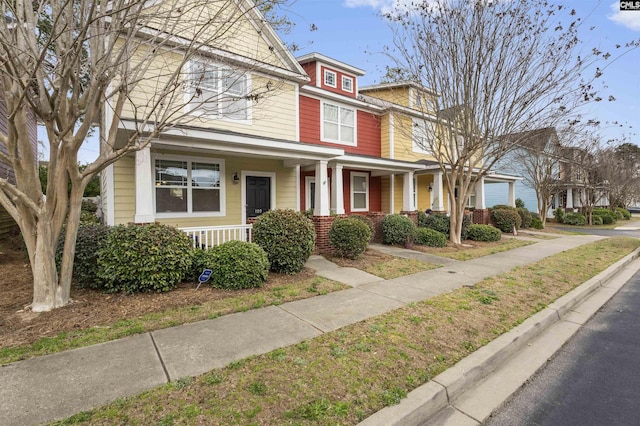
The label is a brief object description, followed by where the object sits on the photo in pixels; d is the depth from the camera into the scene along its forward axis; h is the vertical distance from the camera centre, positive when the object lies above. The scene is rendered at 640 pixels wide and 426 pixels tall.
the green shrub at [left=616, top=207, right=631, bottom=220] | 29.39 -0.97
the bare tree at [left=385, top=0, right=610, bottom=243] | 8.59 +4.13
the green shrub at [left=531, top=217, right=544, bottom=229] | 18.32 -1.21
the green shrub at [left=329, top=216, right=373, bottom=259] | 8.06 -0.84
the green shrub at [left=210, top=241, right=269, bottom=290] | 5.56 -1.13
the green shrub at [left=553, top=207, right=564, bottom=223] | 24.69 -0.92
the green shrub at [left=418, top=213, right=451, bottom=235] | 12.49 -0.72
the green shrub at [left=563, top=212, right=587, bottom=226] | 23.23 -1.20
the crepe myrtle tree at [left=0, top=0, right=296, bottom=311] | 4.05 +1.16
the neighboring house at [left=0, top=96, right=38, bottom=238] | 9.32 -0.07
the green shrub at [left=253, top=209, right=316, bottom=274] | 6.58 -0.72
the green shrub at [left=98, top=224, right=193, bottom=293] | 5.03 -0.89
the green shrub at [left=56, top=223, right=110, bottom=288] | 5.20 -0.87
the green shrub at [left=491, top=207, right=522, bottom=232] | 15.48 -0.76
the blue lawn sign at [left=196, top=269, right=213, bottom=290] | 5.45 -1.25
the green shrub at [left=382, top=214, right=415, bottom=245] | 10.84 -0.86
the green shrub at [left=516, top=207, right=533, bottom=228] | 18.17 -0.84
